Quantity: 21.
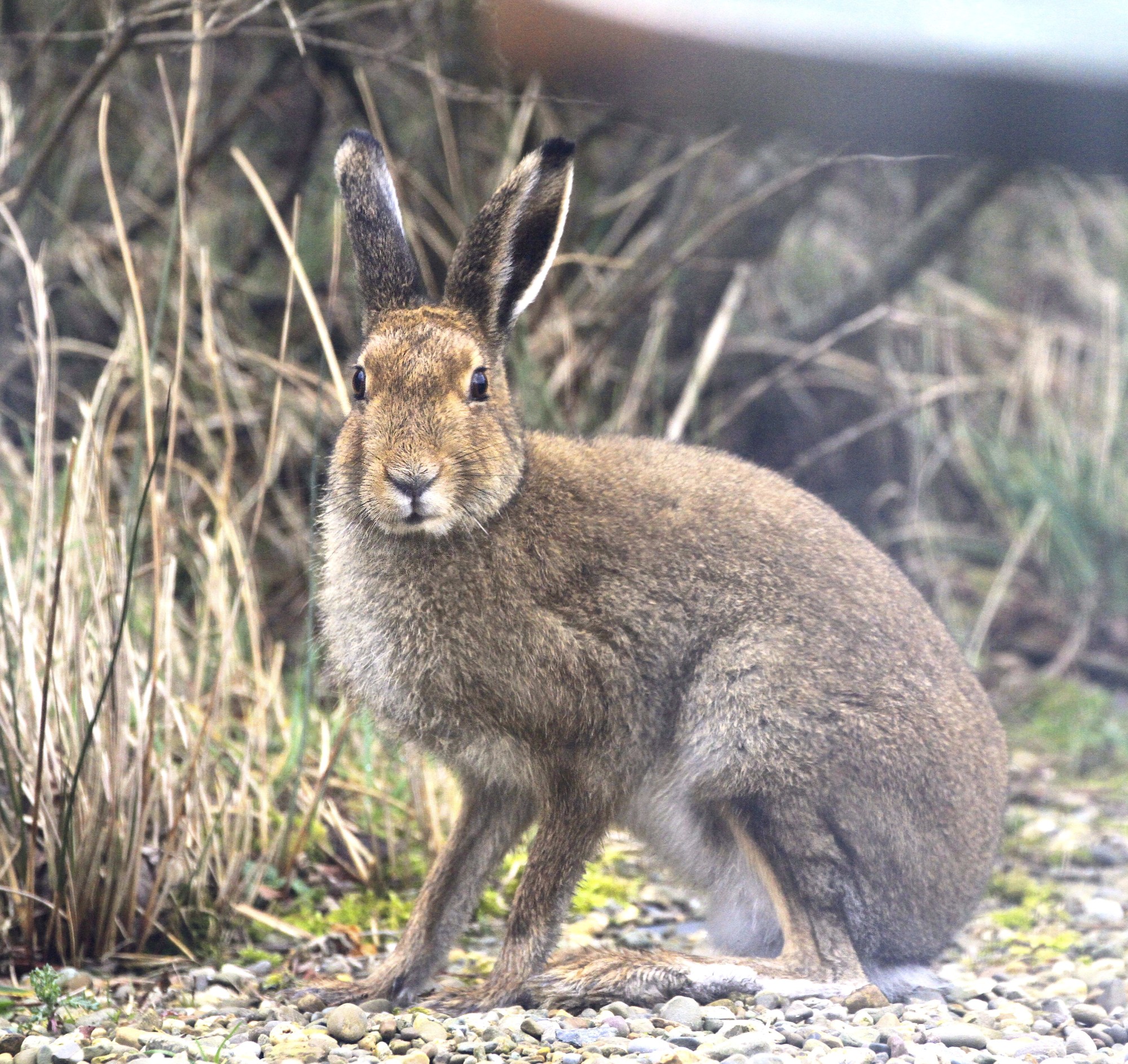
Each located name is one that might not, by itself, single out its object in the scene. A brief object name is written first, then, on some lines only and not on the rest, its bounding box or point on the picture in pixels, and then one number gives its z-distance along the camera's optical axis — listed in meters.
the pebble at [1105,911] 9.80
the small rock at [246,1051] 6.61
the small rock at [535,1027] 7.06
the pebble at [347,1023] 7.19
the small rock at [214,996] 7.91
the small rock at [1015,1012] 7.53
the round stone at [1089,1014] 7.49
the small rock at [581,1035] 6.88
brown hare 7.70
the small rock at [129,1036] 6.84
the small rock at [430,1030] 7.02
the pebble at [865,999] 7.55
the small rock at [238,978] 8.28
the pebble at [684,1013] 7.27
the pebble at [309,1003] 7.79
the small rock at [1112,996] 7.82
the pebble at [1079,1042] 6.78
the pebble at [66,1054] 6.54
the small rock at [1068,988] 8.20
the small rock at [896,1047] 6.54
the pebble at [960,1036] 6.83
